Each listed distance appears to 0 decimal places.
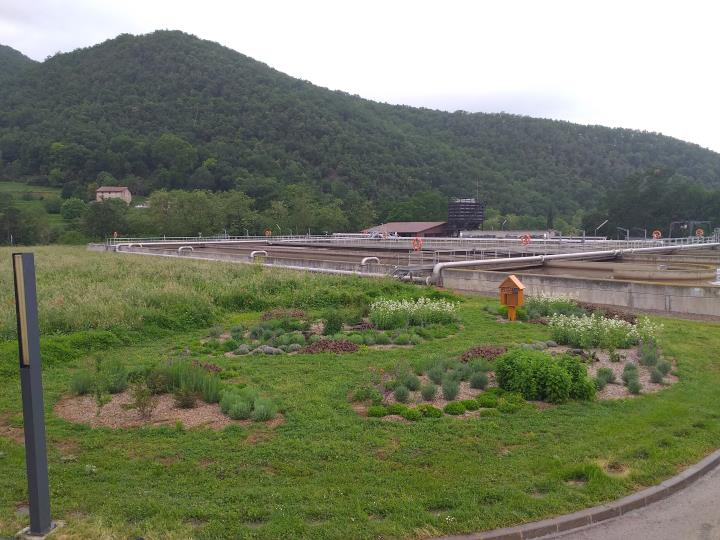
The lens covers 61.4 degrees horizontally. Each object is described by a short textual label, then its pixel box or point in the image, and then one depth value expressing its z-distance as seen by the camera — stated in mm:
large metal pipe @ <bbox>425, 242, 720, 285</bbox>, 25438
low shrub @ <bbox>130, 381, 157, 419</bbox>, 8633
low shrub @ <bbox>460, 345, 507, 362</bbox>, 11836
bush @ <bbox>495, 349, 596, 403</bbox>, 9375
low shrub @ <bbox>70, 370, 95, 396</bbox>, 9984
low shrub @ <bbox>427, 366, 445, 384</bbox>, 10289
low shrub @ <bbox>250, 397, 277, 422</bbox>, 8523
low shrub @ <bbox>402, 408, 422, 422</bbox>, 8586
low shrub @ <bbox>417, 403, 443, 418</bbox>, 8734
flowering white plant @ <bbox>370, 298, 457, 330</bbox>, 15922
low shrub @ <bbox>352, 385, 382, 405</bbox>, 9309
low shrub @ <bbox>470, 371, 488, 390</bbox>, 10086
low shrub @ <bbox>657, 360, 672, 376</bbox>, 10898
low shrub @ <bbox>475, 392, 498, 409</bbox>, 9180
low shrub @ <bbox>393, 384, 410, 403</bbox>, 9367
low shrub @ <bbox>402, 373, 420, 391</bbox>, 9961
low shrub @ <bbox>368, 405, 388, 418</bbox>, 8719
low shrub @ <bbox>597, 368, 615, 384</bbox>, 10290
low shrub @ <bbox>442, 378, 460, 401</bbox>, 9508
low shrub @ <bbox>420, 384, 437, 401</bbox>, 9453
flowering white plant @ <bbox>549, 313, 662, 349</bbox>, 13156
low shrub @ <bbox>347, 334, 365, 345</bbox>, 14008
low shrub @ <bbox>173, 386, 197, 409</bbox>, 9188
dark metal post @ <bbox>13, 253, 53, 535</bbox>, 5406
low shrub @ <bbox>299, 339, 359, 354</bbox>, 13000
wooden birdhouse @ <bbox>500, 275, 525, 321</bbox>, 16531
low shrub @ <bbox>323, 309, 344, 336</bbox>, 15102
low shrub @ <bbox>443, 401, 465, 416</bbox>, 8883
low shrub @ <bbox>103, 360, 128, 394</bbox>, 10084
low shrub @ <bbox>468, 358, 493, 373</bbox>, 10797
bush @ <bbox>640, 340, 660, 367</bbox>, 11617
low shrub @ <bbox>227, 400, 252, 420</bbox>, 8617
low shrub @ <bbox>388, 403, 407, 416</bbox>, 8781
